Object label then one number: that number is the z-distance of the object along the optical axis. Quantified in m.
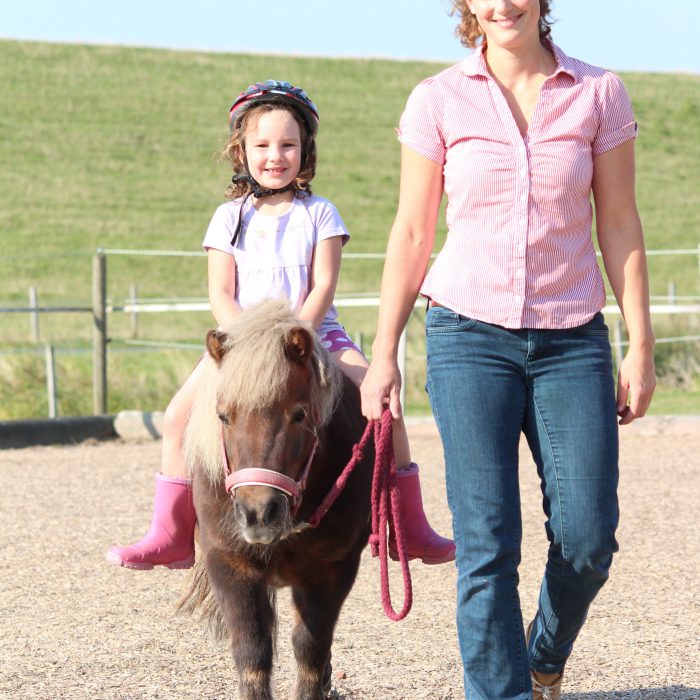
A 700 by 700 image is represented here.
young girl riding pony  8.14
